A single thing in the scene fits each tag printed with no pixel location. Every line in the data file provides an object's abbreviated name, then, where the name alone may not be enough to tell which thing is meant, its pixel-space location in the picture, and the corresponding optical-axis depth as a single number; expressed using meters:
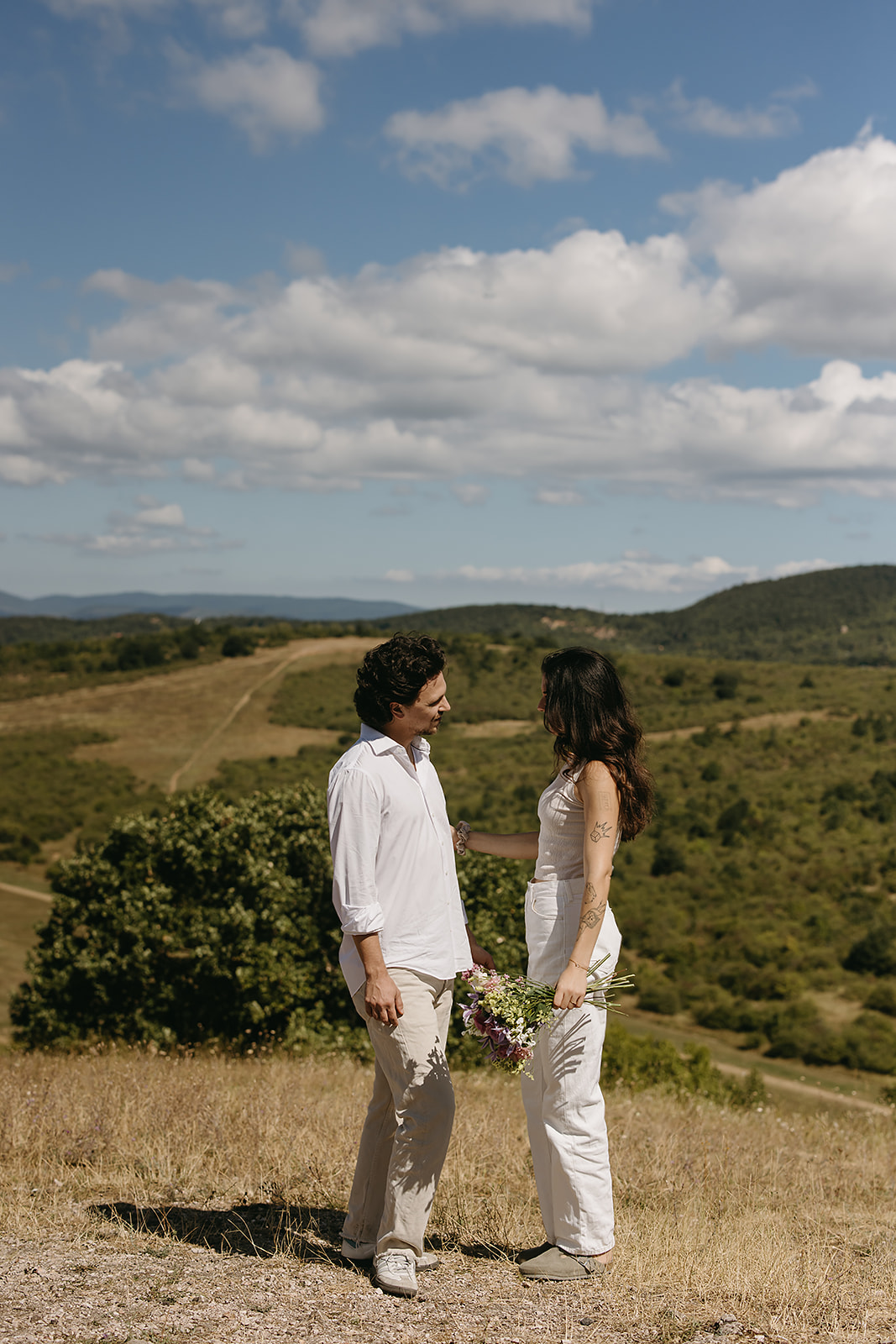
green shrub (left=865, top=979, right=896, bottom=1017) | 29.69
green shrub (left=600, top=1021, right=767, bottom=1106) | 13.52
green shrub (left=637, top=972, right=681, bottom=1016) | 30.23
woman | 3.37
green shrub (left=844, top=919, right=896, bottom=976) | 32.47
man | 3.20
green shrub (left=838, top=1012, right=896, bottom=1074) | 25.03
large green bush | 13.01
